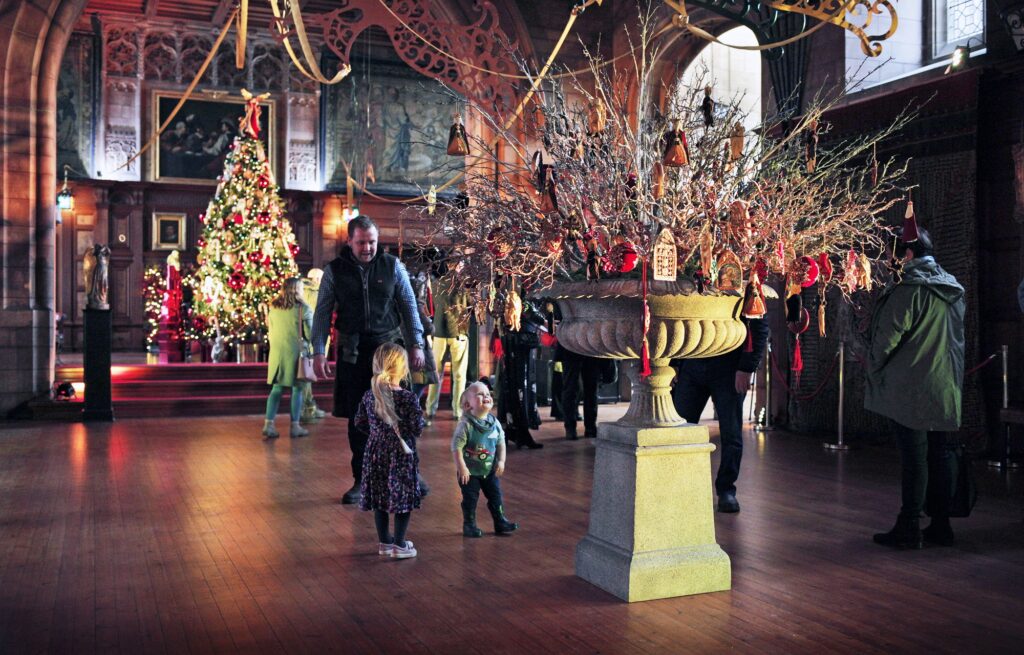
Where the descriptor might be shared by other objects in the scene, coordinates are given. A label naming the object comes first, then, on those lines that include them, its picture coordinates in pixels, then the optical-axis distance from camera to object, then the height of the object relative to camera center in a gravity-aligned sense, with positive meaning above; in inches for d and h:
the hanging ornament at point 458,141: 195.3 +31.9
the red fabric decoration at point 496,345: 219.8 -8.9
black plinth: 409.1 -26.8
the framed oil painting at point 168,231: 722.8 +49.0
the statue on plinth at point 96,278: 415.8 +8.6
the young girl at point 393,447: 171.8 -24.3
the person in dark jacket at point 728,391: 212.5 -18.1
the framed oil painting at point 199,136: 726.5 +117.4
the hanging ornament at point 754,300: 145.6 +0.9
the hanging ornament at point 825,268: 157.0 +5.9
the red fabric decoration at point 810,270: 152.3 +5.4
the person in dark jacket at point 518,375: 318.7 -22.7
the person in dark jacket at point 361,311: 218.7 -1.9
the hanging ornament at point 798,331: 178.7 -4.4
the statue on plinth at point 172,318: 569.0 -10.1
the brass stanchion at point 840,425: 320.5 -37.4
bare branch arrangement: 143.8 +13.9
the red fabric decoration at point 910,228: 180.4 +14.0
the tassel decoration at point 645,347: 140.3 -5.9
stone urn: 146.5 -21.9
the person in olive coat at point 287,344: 343.9 -14.2
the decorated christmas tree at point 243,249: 534.9 +27.4
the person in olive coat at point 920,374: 180.4 -11.8
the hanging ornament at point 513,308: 154.2 -0.7
